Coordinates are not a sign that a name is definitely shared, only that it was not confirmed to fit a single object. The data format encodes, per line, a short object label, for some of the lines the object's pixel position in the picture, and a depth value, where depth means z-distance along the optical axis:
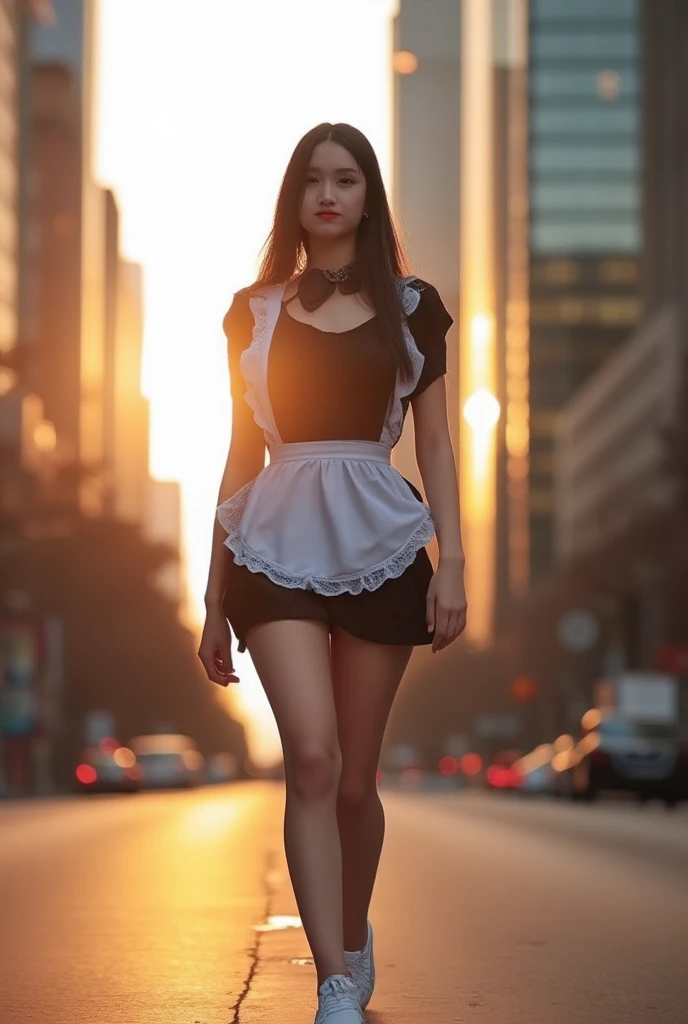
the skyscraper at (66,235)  145.75
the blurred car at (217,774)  77.25
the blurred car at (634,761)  33.16
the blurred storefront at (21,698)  62.59
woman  5.41
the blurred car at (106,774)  46.84
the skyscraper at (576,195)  156.88
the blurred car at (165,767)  51.41
